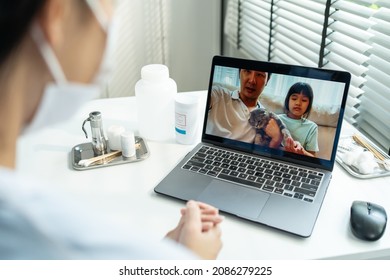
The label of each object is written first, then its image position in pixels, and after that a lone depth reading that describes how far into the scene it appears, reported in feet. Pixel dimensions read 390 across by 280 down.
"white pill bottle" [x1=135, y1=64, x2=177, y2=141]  3.59
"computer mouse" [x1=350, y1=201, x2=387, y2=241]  2.32
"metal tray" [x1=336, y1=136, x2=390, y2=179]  2.99
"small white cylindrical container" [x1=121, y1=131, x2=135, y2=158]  3.30
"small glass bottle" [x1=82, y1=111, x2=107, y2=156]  3.37
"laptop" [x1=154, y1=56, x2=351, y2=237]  2.59
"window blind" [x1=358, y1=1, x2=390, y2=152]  3.73
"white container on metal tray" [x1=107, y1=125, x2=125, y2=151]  3.41
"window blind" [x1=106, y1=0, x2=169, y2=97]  7.63
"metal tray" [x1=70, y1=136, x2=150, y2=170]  3.18
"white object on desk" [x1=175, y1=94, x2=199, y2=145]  3.47
